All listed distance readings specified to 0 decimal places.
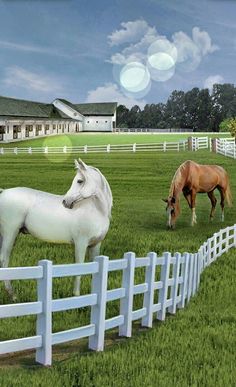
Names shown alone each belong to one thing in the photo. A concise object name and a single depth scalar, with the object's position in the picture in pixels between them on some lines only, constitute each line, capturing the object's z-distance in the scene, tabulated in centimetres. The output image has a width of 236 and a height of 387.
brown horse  1702
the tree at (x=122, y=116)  10338
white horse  823
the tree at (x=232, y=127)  5567
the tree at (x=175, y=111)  10656
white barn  6184
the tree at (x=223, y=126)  9792
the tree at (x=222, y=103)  10538
